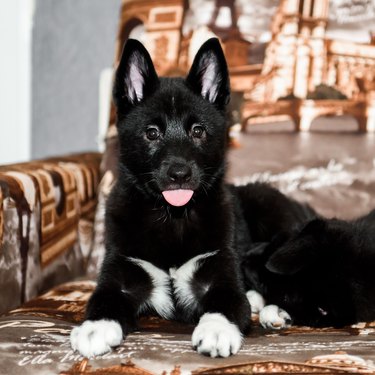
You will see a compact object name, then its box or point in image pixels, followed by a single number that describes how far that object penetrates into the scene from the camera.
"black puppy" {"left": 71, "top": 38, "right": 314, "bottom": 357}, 0.70
